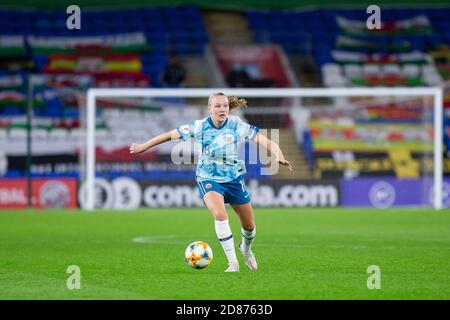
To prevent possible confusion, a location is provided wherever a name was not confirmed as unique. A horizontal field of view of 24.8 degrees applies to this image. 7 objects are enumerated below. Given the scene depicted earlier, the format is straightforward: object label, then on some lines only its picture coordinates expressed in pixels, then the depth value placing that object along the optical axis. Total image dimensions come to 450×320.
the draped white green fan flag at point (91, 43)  32.81
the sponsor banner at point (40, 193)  25.56
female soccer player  10.86
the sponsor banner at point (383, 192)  25.95
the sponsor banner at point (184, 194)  25.59
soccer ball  10.88
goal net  25.39
